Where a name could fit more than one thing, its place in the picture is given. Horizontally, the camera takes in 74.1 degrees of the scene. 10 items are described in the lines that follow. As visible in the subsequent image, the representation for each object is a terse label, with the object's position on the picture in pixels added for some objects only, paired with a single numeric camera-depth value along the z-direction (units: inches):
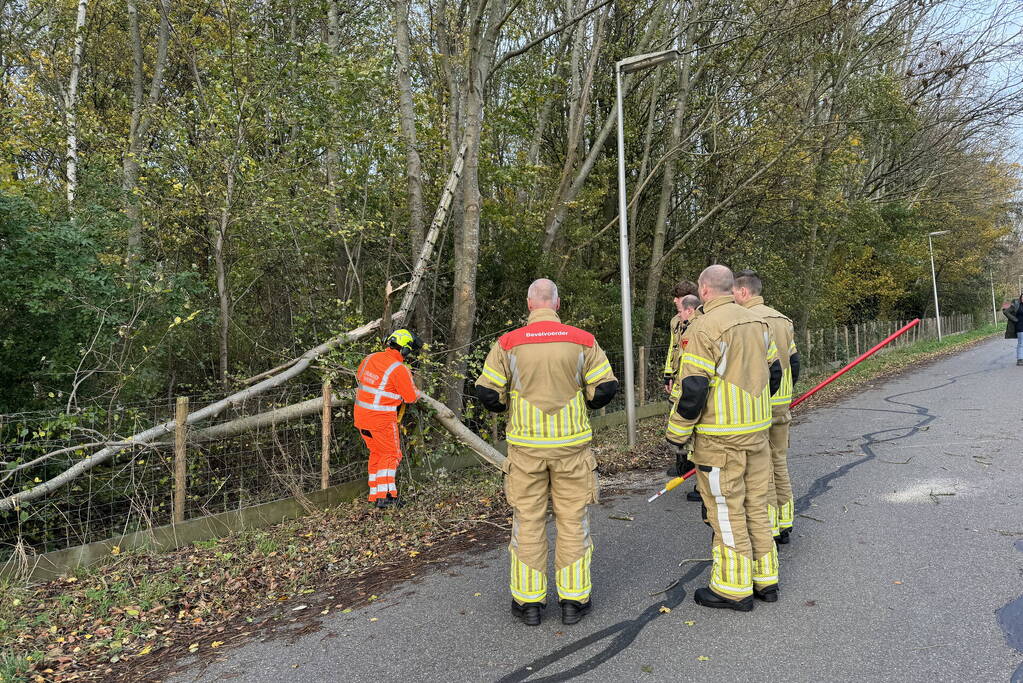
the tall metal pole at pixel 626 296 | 381.4
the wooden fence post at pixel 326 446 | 275.9
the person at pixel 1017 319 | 668.7
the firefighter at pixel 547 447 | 158.2
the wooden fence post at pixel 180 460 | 235.8
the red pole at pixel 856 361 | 284.9
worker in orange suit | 263.6
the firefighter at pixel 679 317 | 272.4
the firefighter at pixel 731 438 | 159.0
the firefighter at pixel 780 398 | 201.2
